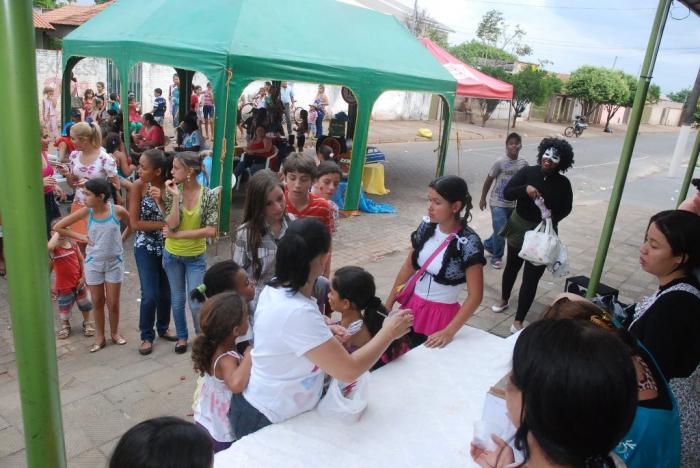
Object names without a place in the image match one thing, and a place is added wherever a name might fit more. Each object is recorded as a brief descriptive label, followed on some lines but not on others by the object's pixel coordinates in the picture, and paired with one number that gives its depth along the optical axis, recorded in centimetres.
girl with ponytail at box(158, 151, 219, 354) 360
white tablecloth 164
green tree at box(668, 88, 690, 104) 6932
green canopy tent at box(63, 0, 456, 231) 671
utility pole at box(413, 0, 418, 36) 3412
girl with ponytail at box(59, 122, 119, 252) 490
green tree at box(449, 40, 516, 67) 4288
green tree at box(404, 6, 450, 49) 3509
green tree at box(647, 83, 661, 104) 4761
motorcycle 3024
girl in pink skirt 260
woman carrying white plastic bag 419
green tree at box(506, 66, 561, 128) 2952
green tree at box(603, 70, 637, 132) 3635
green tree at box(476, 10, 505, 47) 5228
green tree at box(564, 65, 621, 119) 3591
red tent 1095
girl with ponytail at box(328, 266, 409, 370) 229
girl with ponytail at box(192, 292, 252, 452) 198
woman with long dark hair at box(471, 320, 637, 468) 100
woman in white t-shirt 162
